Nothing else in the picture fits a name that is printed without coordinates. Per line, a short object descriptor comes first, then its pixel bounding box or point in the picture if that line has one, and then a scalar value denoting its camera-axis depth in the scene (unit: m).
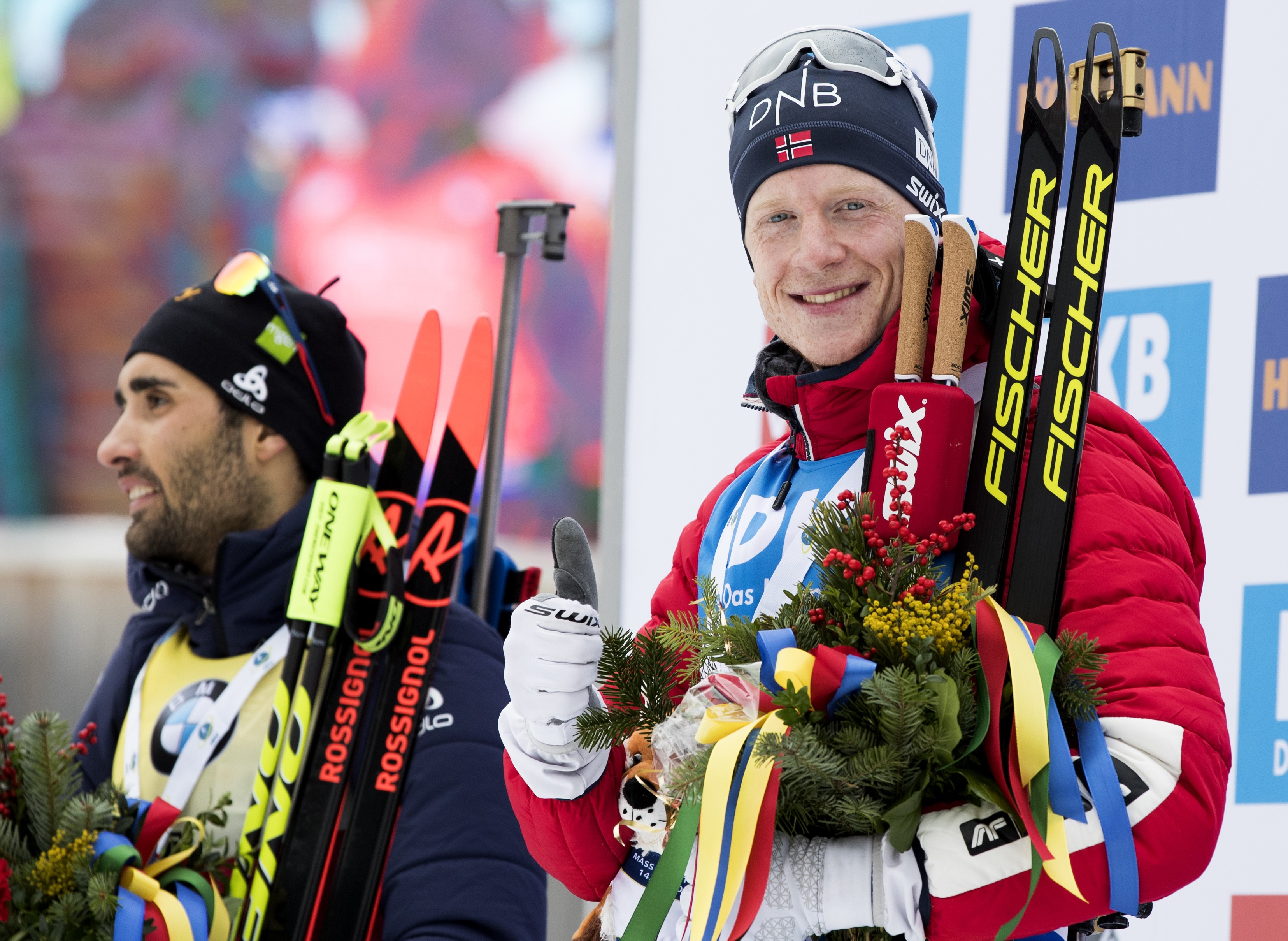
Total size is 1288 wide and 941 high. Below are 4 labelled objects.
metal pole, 10.20
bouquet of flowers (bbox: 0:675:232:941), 9.74
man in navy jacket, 9.94
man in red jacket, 9.31
